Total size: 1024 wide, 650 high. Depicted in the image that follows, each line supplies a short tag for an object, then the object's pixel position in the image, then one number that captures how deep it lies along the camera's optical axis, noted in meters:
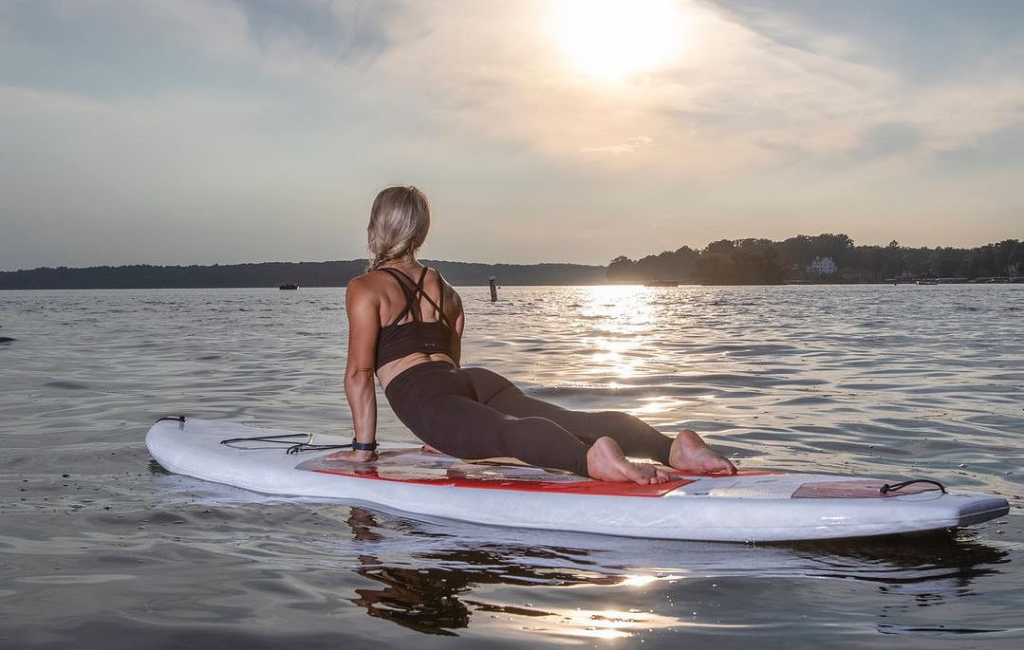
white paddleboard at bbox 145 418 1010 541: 4.21
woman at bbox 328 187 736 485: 4.99
